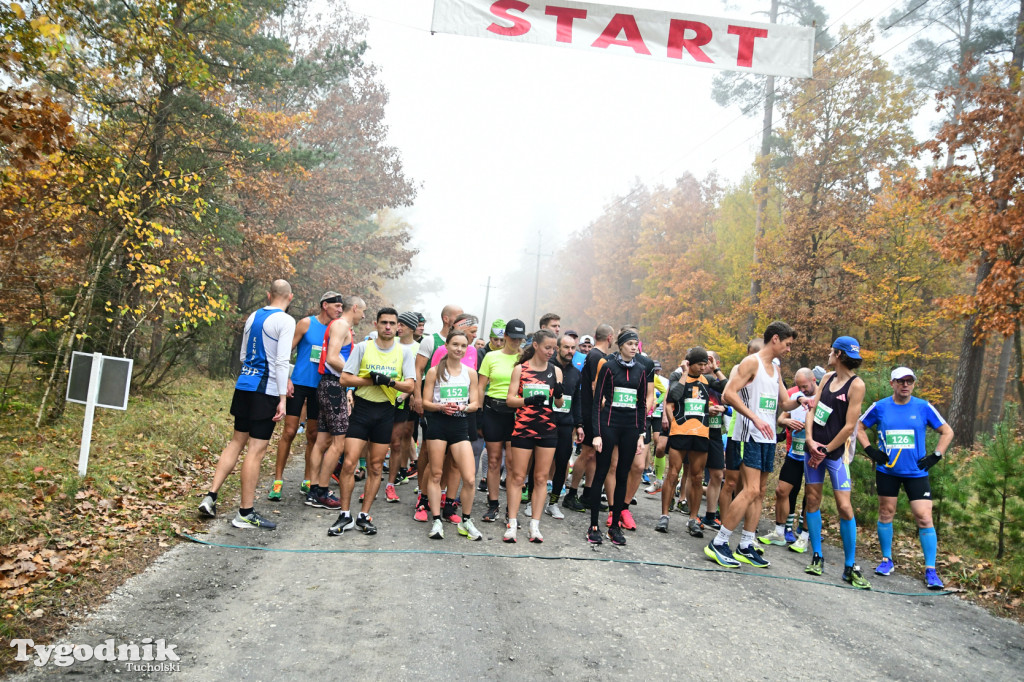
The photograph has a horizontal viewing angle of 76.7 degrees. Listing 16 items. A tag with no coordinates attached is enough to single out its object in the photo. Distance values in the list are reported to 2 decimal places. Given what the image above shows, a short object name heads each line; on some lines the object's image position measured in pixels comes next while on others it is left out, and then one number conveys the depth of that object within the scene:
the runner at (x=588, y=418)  7.26
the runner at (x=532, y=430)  6.57
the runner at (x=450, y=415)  6.49
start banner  7.59
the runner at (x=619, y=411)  6.87
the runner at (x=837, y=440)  6.30
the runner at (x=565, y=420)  7.70
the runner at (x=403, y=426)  6.81
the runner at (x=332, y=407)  7.05
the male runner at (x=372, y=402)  6.28
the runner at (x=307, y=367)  7.46
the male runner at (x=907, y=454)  6.36
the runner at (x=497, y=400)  7.18
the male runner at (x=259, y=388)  6.03
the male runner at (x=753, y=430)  6.39
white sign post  6.30
